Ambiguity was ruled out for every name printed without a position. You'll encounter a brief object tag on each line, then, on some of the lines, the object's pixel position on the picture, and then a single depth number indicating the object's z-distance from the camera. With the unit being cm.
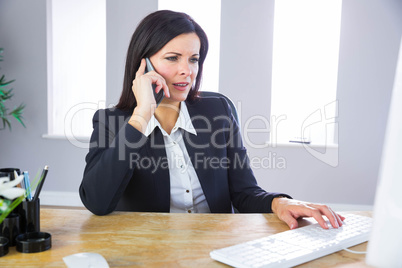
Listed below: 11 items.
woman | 149
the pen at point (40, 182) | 94
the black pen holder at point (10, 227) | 93
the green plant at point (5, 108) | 367
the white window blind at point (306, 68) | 375
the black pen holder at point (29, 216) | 96
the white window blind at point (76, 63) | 395
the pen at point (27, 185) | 94
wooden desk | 88
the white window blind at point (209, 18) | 385
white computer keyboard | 84
